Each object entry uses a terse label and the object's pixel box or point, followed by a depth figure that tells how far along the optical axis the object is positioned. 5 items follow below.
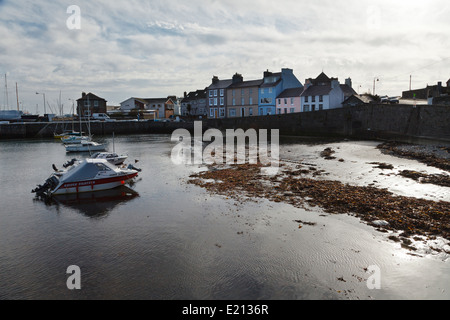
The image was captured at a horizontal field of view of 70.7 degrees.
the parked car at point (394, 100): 53.44
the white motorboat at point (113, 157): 30.02
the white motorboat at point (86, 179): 21.36
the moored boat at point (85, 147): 45.78
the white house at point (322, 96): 68.71
